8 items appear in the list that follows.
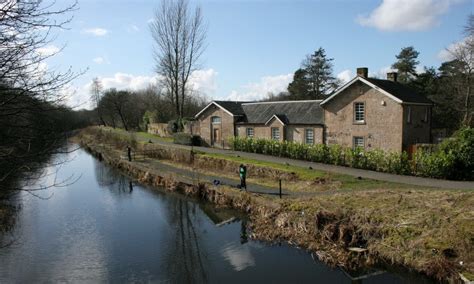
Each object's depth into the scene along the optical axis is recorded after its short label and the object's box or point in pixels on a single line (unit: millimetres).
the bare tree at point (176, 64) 49031
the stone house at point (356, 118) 26625
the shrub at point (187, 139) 40906
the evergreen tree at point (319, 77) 61094
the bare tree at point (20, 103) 6379
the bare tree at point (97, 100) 79156
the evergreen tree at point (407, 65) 49562
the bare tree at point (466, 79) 39322
